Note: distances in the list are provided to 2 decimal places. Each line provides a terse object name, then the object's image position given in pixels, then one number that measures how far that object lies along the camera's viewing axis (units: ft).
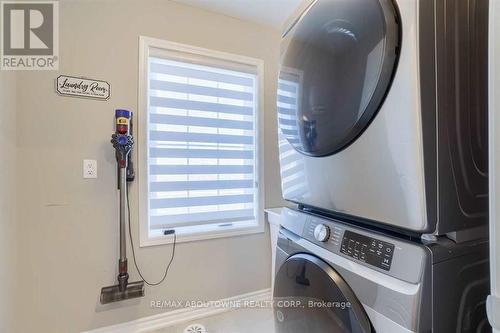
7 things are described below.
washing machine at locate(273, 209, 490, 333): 1.91
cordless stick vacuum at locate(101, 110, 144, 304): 5.21
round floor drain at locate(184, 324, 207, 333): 5.78
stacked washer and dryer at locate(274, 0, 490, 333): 1.95
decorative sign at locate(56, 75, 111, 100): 5.13
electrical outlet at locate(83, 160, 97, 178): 5.29
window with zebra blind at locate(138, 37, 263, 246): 5.93
